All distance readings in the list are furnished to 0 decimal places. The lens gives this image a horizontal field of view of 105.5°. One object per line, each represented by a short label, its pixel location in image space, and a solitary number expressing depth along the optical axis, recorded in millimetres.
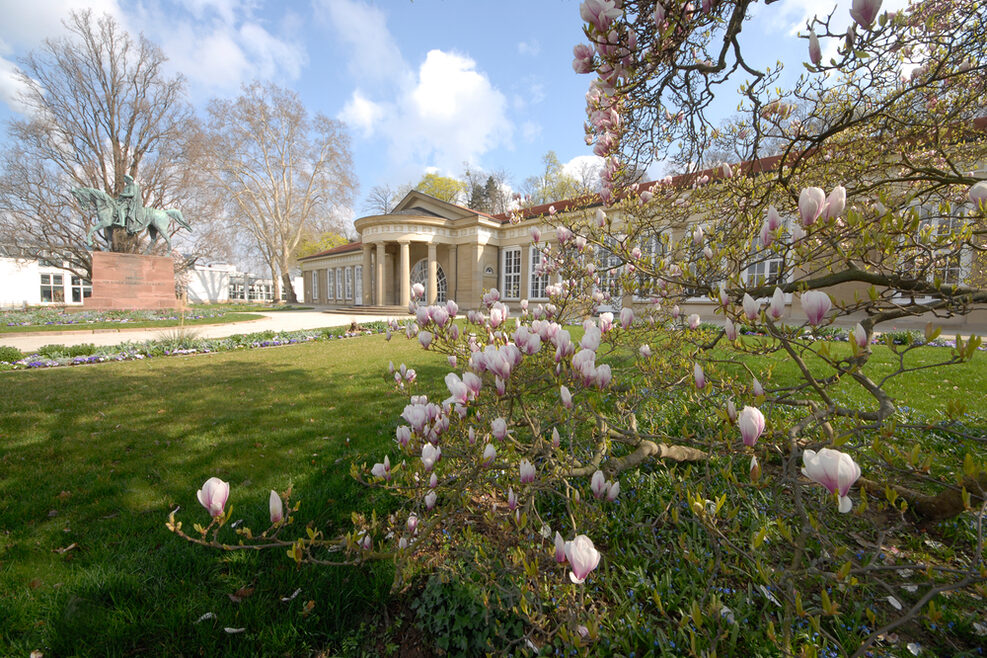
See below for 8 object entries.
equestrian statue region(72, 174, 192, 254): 14898
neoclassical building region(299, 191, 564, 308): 20031
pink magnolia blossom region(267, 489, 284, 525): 1205
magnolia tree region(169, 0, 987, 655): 1218
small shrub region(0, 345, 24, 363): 6227
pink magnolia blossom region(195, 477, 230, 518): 1111
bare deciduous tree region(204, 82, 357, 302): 22484
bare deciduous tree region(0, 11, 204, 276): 17188
